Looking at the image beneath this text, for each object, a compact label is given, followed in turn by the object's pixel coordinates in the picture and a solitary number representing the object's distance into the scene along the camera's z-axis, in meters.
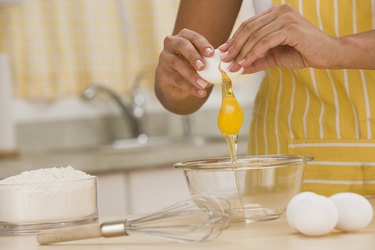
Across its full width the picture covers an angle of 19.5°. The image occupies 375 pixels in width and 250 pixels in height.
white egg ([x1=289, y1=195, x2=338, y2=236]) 1.20
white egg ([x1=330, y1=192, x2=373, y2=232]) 1.22
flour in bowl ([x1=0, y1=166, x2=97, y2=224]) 1.35
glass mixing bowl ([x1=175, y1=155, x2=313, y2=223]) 1.34
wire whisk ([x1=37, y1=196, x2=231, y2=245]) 1.21
